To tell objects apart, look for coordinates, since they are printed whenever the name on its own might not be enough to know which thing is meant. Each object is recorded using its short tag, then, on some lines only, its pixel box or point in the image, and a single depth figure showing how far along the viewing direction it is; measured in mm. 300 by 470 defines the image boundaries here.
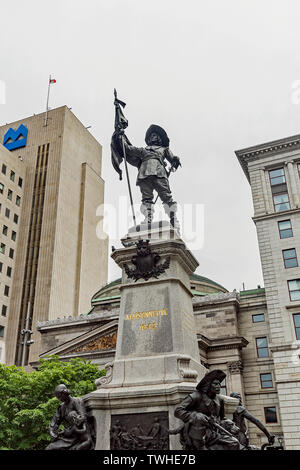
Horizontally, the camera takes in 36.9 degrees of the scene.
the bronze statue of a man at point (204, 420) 8414
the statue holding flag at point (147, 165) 14305
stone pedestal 9805
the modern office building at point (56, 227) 74188
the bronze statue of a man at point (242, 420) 10406
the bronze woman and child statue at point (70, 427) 9125
